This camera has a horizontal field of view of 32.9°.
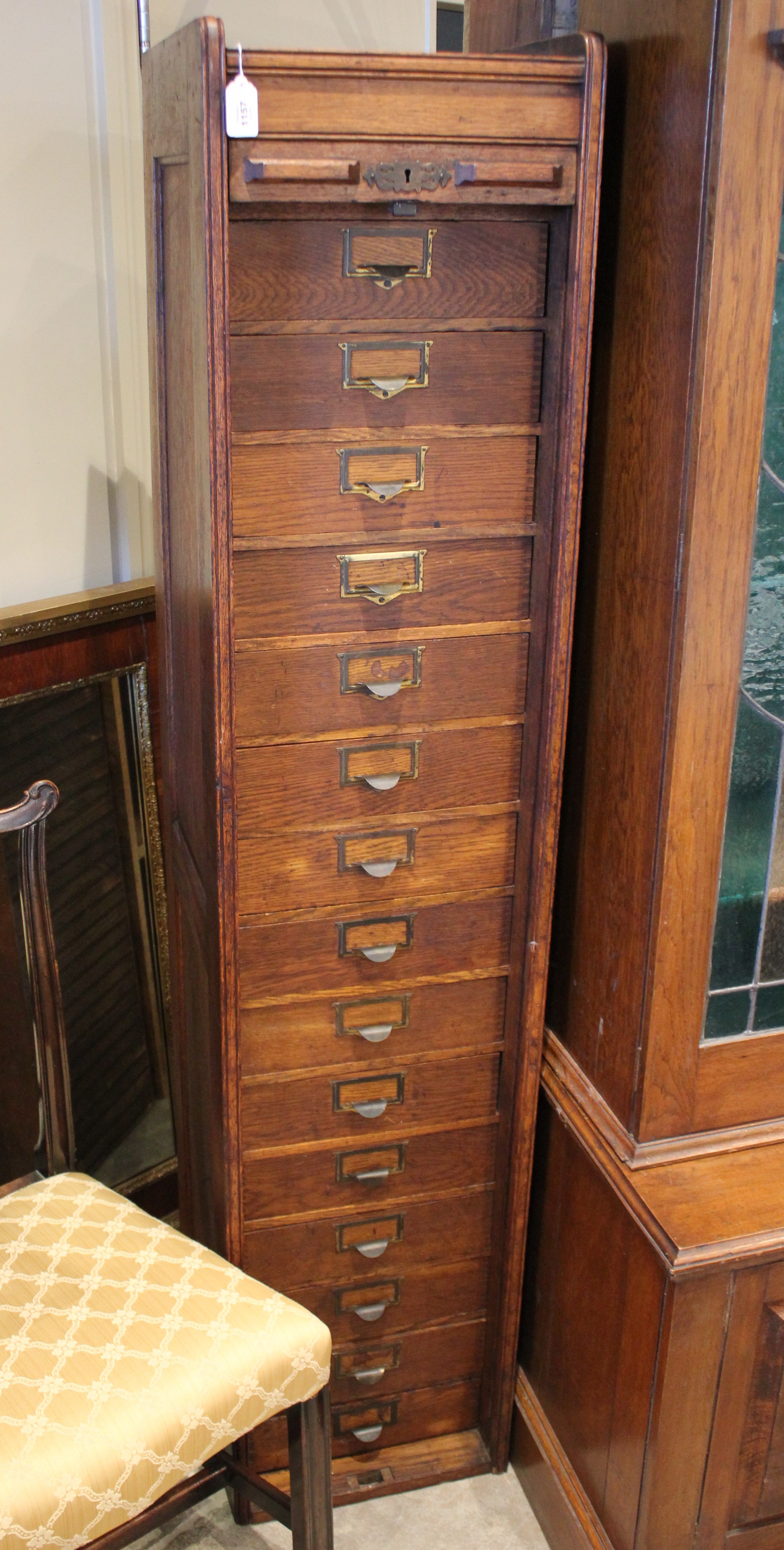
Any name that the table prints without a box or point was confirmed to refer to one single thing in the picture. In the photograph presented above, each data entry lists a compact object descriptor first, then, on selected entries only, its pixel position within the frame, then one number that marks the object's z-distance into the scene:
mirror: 1.86
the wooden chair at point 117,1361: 1.27
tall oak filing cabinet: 1.30
